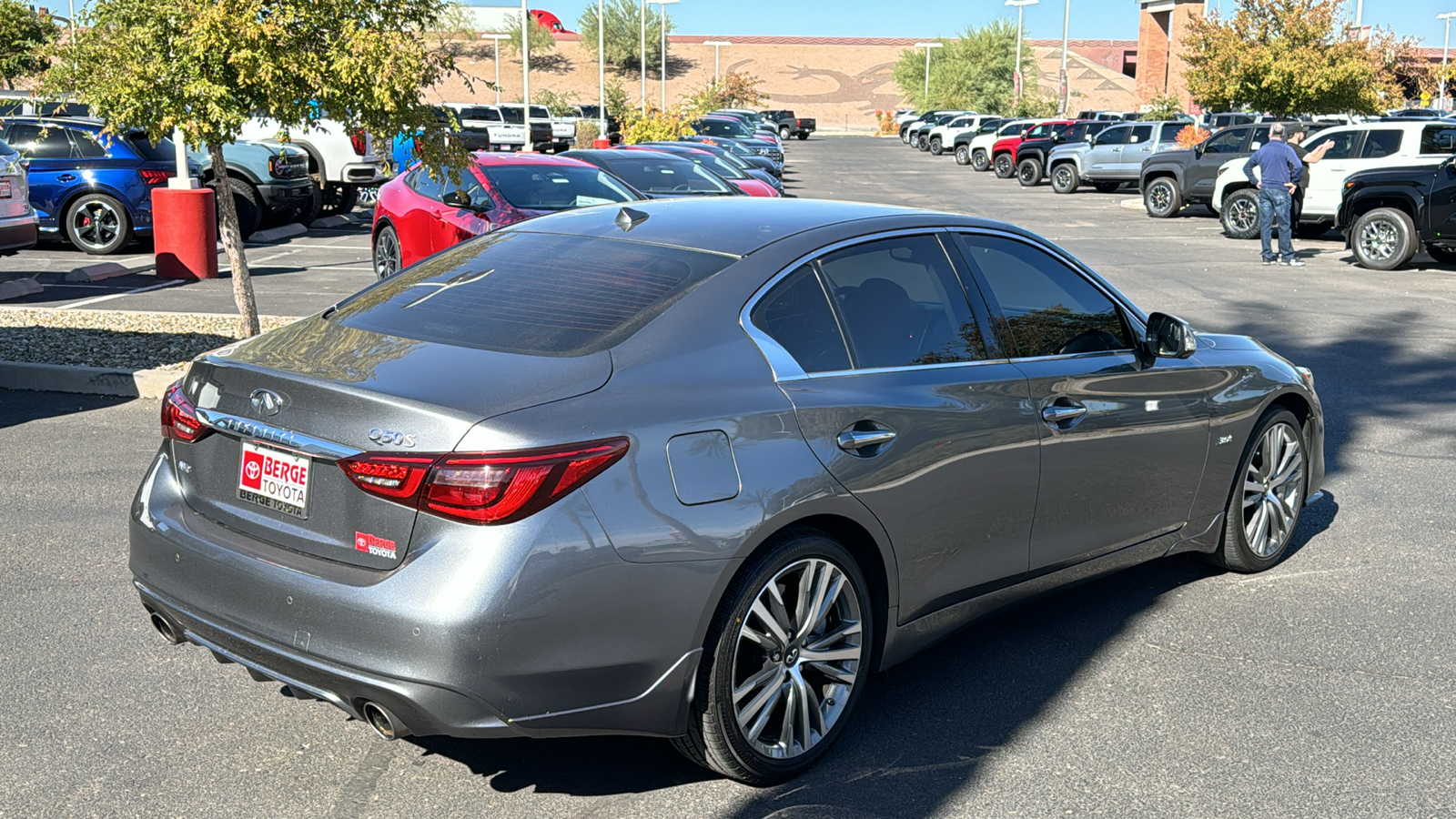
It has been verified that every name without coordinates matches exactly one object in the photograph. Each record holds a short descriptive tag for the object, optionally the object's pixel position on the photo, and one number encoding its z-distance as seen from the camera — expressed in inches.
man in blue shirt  724.0
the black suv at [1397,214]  674.2
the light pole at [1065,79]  2419.4
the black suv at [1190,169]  1026.1
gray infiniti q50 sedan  131.0
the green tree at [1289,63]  1446.9
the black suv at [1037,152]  1504.7
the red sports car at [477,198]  490.3
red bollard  592.1
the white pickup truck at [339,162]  867.4
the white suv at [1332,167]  816.3
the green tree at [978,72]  3297.2
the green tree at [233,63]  353.7
